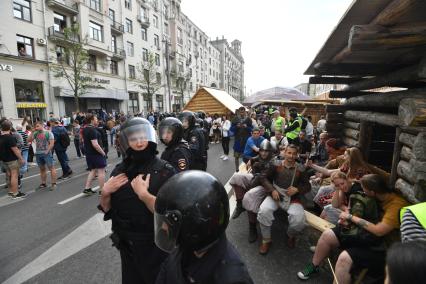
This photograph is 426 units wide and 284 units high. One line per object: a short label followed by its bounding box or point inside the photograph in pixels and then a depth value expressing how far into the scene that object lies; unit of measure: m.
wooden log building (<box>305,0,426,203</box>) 2.26
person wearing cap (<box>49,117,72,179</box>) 7.71
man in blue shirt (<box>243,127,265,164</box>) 6.25
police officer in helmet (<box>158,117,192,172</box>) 3.09
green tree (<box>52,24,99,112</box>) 18.91
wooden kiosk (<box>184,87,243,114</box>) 16.72
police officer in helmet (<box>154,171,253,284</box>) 1.27
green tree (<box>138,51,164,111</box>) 30.83
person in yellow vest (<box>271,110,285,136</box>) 7.92
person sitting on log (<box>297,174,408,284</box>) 2.52
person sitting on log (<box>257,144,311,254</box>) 3.59
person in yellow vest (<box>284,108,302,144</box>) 7.21
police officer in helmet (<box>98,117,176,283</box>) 1.99
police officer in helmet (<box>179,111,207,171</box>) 5.03
